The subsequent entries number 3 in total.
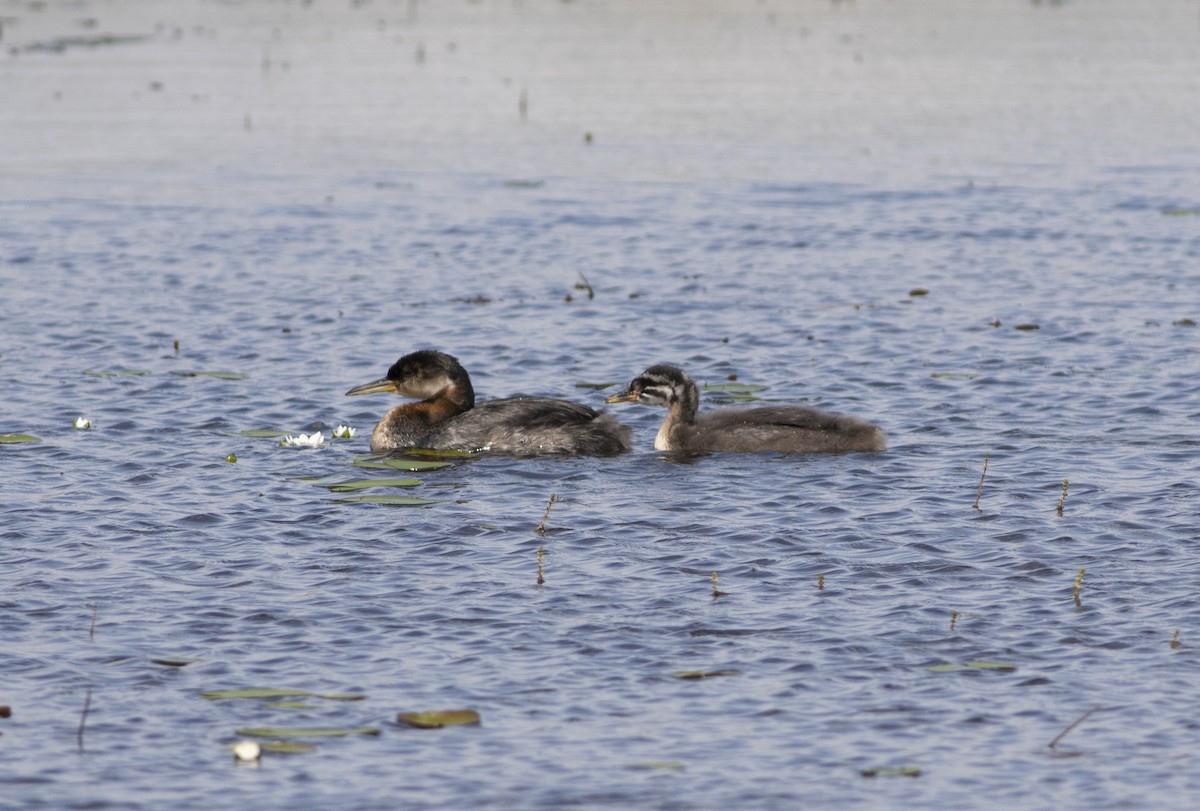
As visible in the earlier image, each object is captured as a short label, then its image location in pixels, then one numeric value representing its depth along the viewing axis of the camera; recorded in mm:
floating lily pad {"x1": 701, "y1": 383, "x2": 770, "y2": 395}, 32500
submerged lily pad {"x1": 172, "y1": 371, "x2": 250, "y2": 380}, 33562
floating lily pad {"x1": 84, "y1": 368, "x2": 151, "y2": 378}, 33719
